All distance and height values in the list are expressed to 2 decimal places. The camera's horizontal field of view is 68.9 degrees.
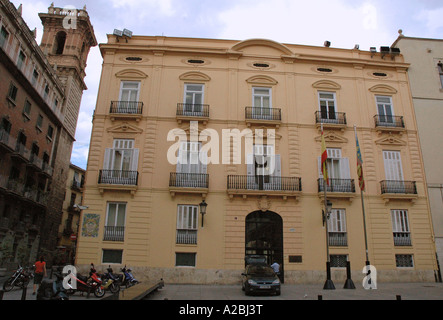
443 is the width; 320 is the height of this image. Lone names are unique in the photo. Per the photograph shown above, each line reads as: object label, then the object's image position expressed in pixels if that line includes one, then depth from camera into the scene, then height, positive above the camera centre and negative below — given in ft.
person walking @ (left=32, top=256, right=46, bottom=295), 46.57 -2.99
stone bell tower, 112.37 +67.80
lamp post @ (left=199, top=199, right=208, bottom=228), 60.18 +8.46
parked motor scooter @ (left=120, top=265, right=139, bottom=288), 49.82 -4.15
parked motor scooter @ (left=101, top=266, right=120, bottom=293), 46.24 -4.19
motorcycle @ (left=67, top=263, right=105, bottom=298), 42.09 -4.26
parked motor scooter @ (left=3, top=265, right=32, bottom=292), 47.78 -4.16
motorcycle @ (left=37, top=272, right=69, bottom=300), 27.61 -3.41
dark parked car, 45.65 -3.78
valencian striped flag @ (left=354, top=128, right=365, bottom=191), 57.00 +14.51
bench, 29.45 -4.13
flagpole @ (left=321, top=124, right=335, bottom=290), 50.85 -4.05
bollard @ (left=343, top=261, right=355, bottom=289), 52.60 -4.16
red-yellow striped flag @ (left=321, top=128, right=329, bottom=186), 56.92 +15.72
